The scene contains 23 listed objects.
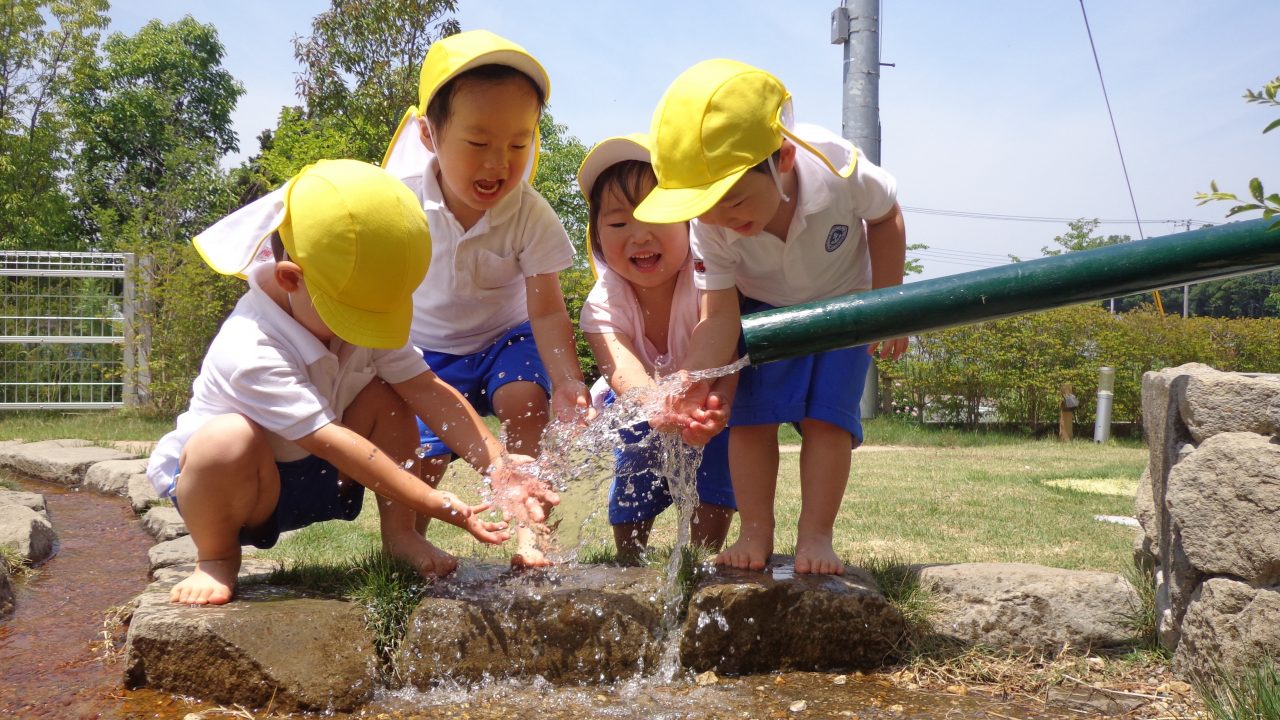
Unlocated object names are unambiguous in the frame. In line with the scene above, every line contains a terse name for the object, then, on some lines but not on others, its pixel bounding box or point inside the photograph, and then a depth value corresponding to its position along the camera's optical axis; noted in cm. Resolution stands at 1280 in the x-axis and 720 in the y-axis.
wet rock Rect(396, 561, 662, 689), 230
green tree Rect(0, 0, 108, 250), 1658
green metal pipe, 206
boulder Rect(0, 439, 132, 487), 566
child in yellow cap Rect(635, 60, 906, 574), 251
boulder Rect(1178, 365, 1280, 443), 209
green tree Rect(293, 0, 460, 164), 986
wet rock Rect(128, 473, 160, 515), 461
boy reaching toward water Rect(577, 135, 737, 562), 305
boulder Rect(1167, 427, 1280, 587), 200
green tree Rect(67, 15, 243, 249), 2667
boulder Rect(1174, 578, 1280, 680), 196
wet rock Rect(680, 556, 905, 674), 241
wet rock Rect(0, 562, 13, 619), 279
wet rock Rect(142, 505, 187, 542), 396
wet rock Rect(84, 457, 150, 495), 524
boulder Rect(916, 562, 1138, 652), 247
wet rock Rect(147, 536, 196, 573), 323
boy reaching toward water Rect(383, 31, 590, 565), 283
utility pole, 964
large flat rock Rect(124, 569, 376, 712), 212
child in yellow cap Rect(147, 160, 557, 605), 234
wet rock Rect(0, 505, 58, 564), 339
